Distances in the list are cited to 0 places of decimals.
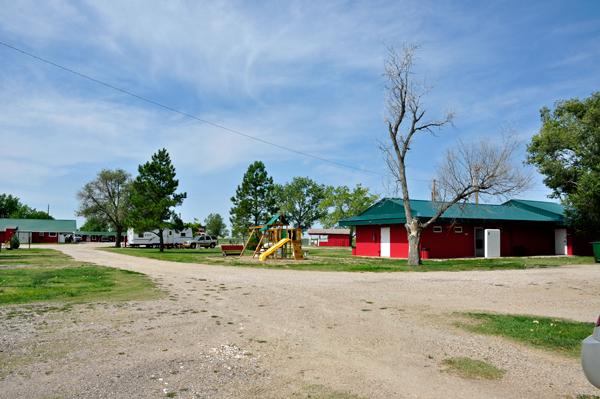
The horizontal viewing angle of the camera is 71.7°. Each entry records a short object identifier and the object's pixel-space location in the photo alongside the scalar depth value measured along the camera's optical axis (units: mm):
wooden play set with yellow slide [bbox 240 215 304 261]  27672
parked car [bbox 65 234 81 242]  88938
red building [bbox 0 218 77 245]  78088
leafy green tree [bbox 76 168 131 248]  58625
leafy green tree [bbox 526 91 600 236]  29844
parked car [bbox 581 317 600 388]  3326
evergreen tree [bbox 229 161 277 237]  47219
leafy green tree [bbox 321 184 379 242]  71950
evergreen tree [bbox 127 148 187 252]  39656
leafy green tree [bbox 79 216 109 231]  124912
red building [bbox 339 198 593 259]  30453
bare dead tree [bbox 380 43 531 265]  22109
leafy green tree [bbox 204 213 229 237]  113594
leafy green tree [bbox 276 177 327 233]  100250
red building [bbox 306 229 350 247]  71125
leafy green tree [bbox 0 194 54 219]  101850
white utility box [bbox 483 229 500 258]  31078
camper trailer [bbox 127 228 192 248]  53188
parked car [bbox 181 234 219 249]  52344
